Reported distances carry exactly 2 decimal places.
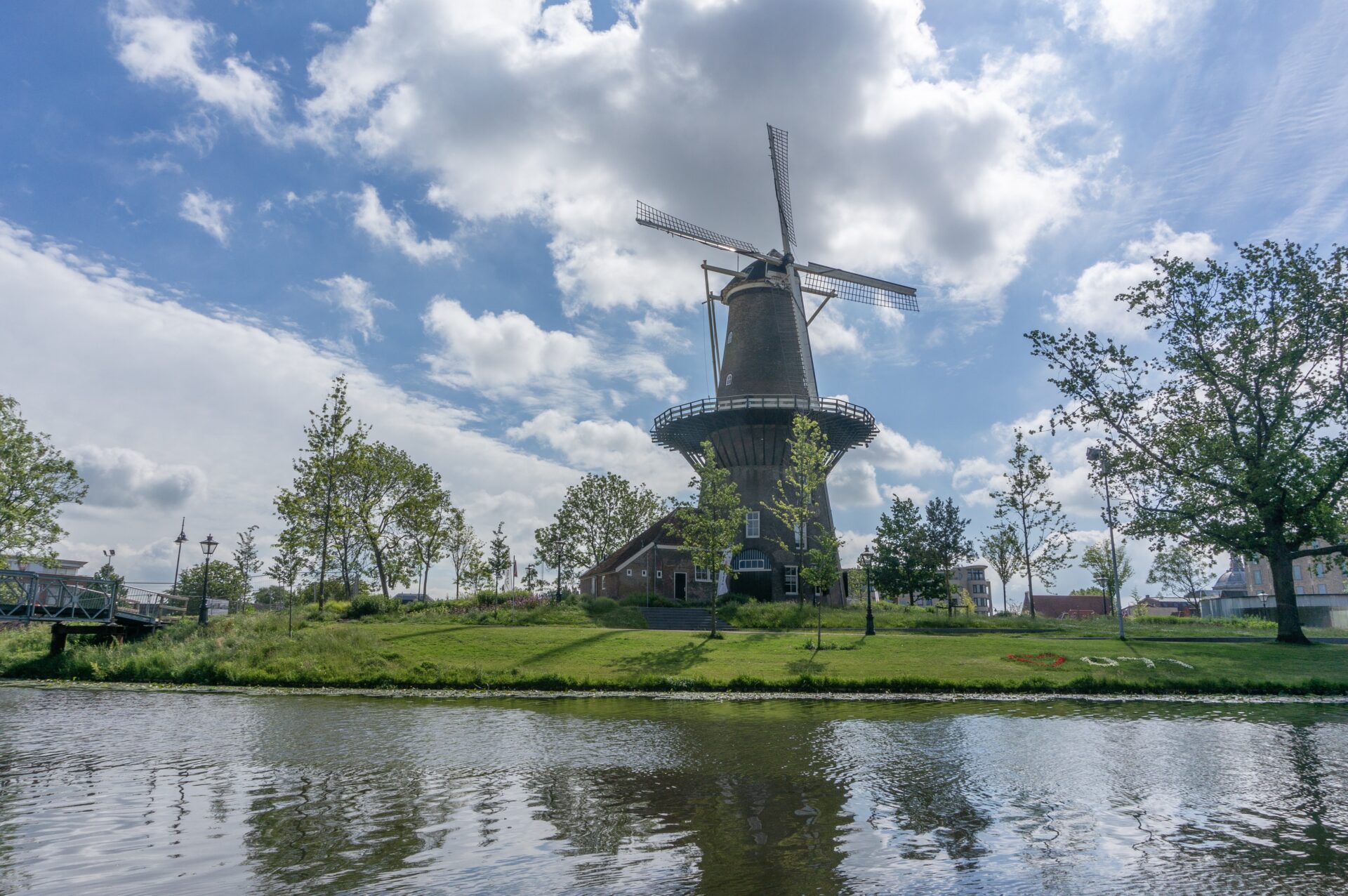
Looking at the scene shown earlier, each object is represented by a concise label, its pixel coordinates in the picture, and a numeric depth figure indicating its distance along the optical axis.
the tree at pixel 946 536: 46.88
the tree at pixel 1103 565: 61.06
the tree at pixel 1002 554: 47.55
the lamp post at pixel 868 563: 30.59
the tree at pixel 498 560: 38.81
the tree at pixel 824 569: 30.75
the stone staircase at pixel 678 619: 36.69
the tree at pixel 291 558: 30.86
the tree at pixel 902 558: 45.09
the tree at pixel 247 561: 72.75
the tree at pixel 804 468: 31.80
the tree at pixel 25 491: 32.09
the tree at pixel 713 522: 31.69
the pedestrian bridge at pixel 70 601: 27.38
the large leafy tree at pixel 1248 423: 29.22
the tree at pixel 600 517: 63.75
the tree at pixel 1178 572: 66.00
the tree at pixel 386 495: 45.31
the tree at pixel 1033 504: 42.28
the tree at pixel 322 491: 31.58
